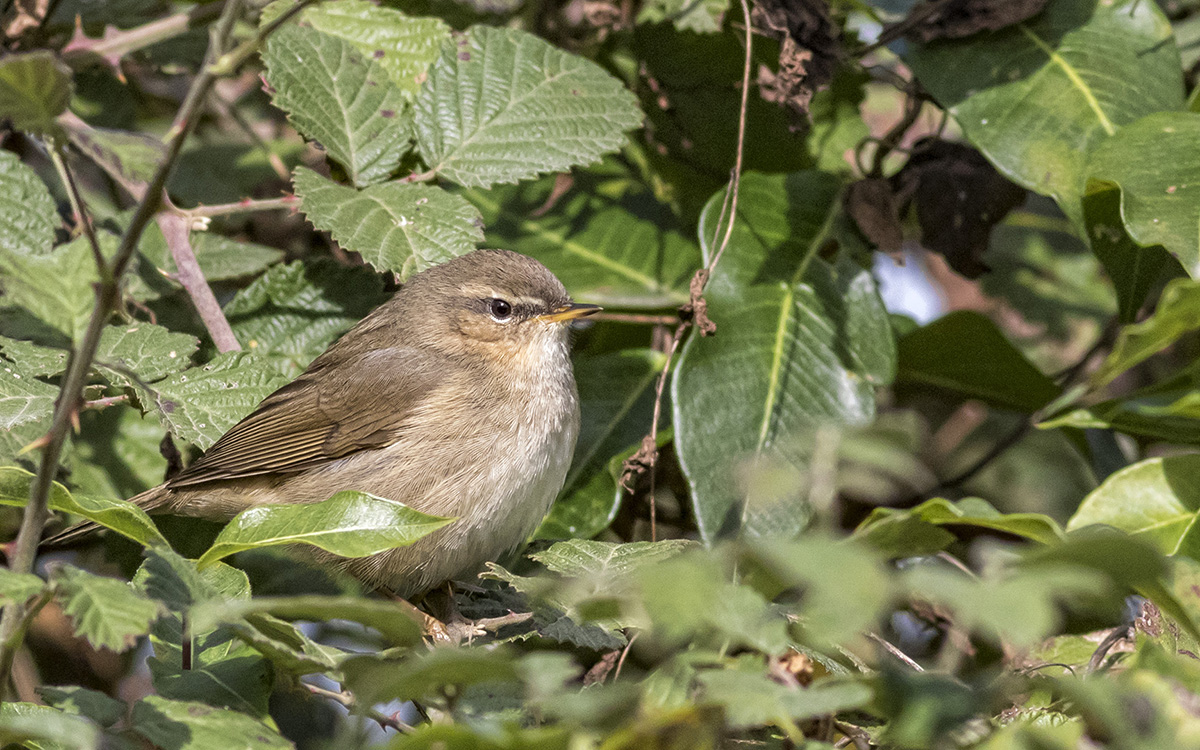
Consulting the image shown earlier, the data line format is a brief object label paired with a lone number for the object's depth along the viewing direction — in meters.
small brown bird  6.14
